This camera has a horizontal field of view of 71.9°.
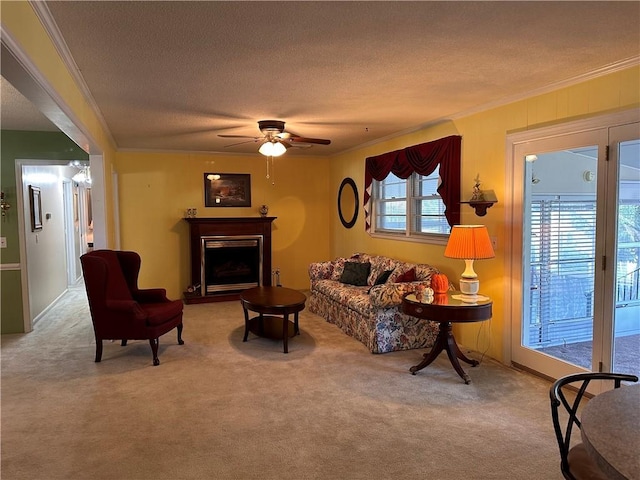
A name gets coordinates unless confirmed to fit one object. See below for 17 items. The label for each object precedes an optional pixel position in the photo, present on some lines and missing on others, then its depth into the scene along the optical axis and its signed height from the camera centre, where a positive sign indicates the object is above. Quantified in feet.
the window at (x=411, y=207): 16.65 +0.44
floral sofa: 14.00 -2.97
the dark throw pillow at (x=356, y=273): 18.48 -2.34
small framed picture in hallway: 17.79 +0.52
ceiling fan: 14.43 +2.62
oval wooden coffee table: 14.11 -2.89
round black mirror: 22.38 +0.83
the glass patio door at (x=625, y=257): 9.85 -0.92
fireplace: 22.26 -1.92
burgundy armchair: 13.02 -2.83
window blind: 11.02 -1.40
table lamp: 11.82 -0.87
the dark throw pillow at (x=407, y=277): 15.10 -2.03
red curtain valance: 14.80 +2.03
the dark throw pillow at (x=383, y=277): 16.99 -2.29
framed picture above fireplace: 23.31 +1.57
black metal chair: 4.89 -2.71
